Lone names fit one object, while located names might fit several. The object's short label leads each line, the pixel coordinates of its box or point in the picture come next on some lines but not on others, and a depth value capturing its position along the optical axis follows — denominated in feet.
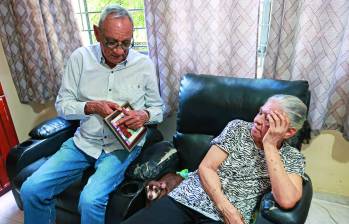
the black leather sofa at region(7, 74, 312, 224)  4.45
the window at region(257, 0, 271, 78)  5.38
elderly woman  3.67
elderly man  4.67
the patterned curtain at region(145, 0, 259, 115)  5.19
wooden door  7.16
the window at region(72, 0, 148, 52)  6.84
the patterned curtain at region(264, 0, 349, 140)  4.60
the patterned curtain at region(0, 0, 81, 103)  6.73
